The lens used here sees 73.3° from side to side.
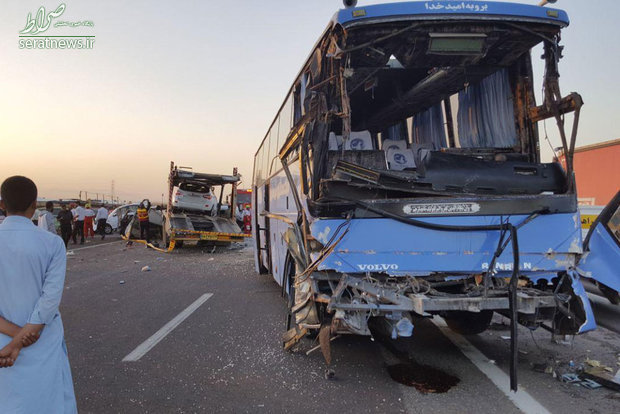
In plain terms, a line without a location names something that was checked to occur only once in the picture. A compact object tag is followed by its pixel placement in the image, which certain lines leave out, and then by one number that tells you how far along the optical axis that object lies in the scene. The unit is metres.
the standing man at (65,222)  17.34
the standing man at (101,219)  24.91
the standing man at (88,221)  21.60
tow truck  16.70
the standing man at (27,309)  2.17
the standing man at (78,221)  19.86
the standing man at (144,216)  18.61
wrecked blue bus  3.79
